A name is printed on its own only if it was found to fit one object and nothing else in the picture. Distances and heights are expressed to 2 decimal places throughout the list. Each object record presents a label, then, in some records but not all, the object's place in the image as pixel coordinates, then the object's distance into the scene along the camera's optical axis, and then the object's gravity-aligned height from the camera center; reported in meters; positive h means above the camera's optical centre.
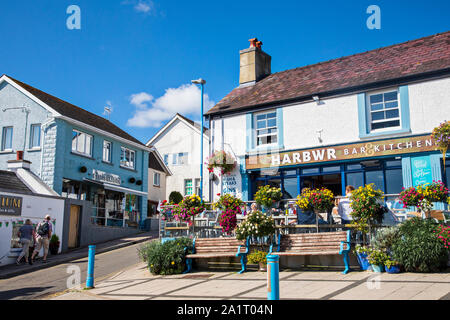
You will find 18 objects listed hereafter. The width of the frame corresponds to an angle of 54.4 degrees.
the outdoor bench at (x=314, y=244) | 10.33 -0.45
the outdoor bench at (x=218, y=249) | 11.66 -0.62
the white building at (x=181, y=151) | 37.91 +6.69
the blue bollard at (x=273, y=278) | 5.29 -0.62
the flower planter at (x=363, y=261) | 10.20 -0.81
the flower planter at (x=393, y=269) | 9.58 -0.93
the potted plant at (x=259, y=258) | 11.41 -0.84
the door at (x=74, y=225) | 20.92 +0.09
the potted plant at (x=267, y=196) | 13.88 +0.95
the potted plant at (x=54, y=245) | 18.73 -0.77
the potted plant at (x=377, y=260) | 9.83 -0.75
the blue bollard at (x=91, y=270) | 10.29 -1.02
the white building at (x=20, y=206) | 16.25 +0.85
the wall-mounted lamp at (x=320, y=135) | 17.51 +3.59
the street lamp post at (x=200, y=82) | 22.67 +7.47
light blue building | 23.08 +4.30
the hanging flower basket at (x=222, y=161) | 19.03 +2.81
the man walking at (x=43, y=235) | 16.50 -0.30
